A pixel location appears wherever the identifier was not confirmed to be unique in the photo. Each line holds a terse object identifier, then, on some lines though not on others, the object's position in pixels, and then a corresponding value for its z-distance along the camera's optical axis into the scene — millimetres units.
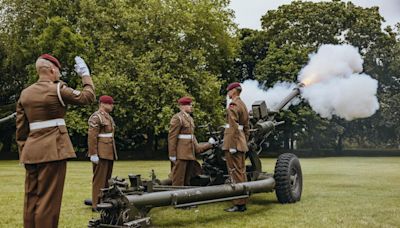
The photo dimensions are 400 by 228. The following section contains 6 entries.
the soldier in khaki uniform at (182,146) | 8664
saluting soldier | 4902
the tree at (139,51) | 27062
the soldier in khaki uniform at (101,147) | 8078
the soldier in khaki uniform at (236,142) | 8156
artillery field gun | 5859
